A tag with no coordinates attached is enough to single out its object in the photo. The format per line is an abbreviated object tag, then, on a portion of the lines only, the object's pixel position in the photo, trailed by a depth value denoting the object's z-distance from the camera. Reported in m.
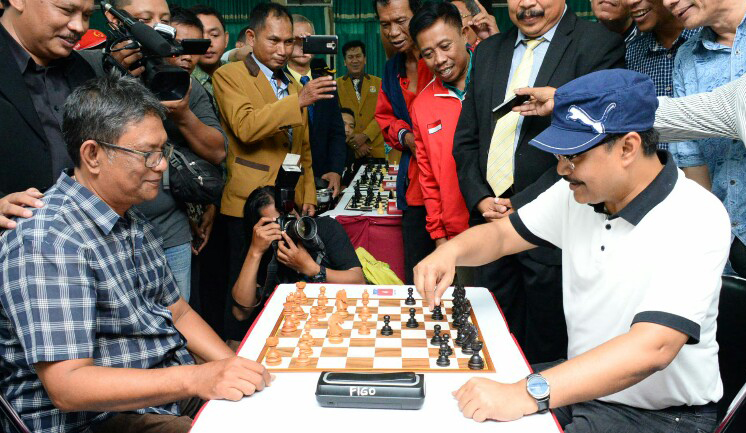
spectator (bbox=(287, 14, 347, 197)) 4.61
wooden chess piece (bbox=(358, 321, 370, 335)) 1.81
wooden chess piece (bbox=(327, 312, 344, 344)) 1.75
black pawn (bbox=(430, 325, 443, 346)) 1.72
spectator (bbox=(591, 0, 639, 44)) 2.82
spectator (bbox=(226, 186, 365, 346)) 2.69
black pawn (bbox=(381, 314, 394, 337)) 1.80
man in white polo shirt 1.37
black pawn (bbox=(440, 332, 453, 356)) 1.63
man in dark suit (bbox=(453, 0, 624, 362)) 2.48
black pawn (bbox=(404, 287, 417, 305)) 2.06
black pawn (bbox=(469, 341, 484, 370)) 1.56
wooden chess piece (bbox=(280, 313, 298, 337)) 1.82
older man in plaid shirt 1.47
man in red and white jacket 3.13
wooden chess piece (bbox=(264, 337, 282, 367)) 1.61
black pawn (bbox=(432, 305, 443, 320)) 1.92
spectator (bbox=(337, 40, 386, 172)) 6.90
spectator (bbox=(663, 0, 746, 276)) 2.03
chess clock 1.36
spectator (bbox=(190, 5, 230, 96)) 3.99
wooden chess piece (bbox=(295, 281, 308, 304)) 2.07
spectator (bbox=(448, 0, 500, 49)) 3.46
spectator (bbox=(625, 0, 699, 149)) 2.36
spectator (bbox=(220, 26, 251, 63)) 5.09
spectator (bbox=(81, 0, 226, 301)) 2.68
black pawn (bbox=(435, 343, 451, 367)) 1.59
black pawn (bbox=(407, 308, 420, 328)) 1.85
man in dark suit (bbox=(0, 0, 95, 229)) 1.96
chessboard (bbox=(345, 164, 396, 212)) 4.23
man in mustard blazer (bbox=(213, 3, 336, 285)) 3.26
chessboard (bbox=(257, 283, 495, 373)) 1.60
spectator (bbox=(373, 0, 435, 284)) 3.63
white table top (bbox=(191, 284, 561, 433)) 1.31
